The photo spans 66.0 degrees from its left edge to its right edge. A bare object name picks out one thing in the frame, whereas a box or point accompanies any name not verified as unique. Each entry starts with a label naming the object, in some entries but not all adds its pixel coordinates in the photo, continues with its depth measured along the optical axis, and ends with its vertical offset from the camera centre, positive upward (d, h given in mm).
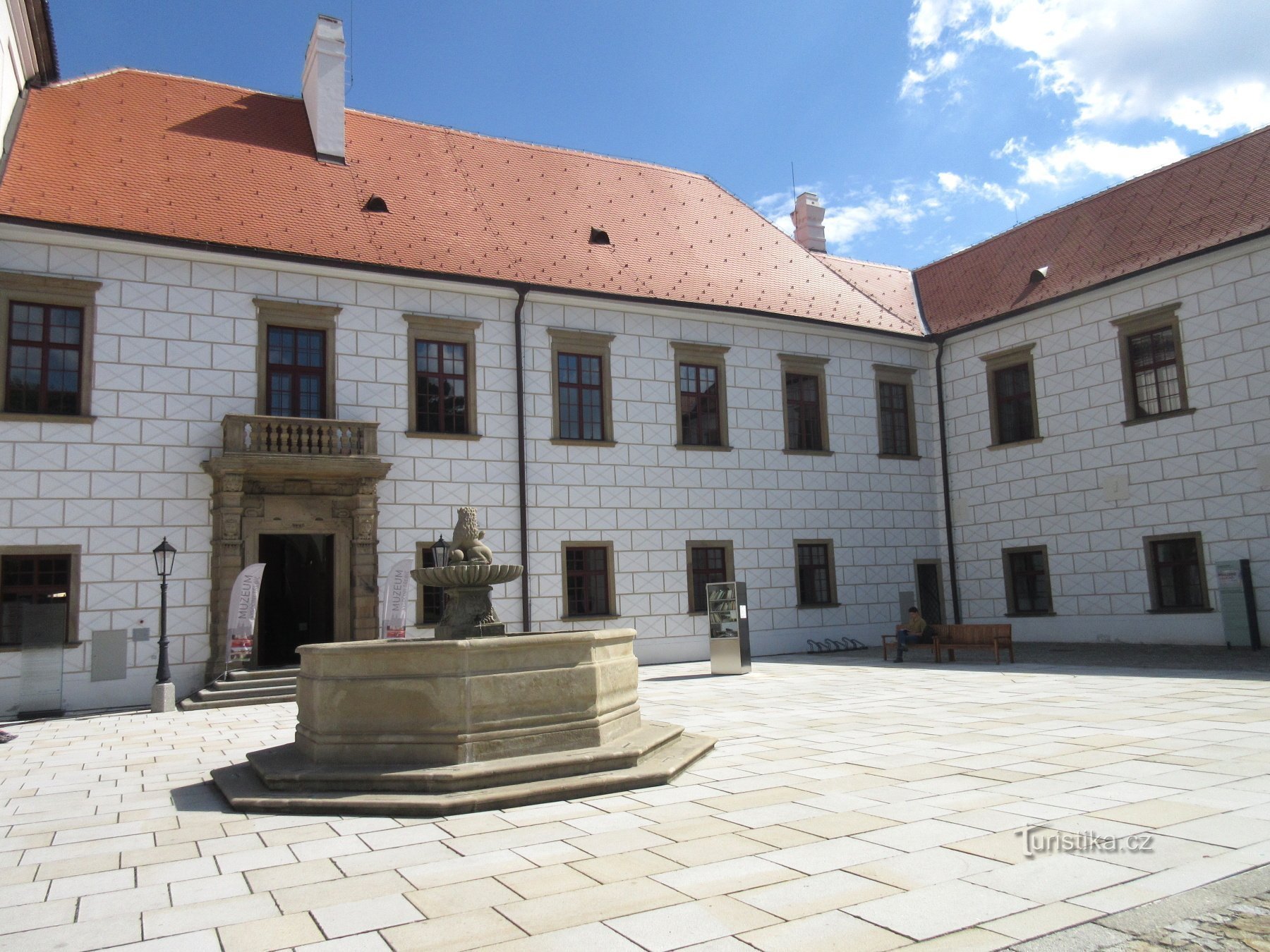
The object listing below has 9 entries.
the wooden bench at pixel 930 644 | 18688 -1247
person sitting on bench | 18969 -1051
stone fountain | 7207 -1067
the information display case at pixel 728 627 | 17688 -733
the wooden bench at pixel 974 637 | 17750 -1085
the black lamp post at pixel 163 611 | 15023 -73
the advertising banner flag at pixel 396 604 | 16859 -91
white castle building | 16094 +3931
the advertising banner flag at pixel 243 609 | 15883 -84
